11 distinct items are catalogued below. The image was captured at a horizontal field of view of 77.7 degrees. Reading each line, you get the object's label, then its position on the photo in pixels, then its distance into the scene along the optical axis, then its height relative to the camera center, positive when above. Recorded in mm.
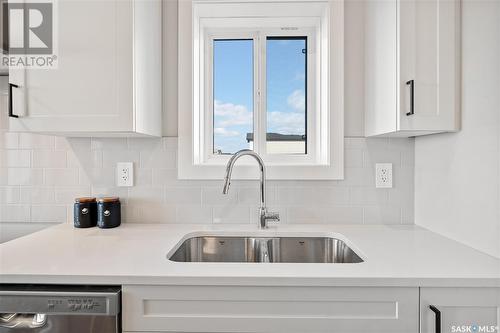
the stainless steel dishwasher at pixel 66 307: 944 -437
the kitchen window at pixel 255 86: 1646 +451
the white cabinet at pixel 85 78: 1290 +359
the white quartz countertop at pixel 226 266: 939 -332
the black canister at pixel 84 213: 1540 -243
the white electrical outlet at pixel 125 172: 1658 -42
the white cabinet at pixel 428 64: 1212 +394
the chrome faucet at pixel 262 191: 1475 -131
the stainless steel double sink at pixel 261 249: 1497 -414
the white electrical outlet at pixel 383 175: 1632 -56
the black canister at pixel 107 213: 1532 -242
